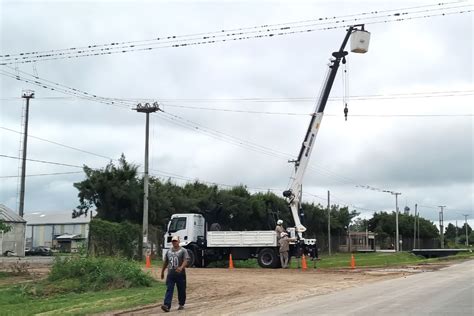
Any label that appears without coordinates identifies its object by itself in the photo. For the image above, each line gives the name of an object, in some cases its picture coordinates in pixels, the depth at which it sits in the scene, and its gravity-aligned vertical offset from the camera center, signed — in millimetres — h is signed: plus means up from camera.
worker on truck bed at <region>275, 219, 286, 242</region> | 31469 +285
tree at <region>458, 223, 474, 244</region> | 170925 +430
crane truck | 31422 -86
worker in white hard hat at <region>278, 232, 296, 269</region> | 31078 -588
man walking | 14617 -877
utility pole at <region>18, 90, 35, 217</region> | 61375 +6396
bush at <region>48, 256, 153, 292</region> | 20141 -1426
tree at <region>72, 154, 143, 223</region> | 56094 +3604
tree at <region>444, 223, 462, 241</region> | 183875 +1928
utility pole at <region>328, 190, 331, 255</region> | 75594 +425
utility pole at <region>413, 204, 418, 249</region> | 111075 +15
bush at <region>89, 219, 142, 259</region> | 35531 -375
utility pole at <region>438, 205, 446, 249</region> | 117825 +2579
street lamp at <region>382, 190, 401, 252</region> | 94888 -1061
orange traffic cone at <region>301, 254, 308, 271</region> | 30109 -1444
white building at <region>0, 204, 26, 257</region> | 56812 -633
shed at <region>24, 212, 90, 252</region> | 86688 +442
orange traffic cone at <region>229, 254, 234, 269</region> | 31516 -1535
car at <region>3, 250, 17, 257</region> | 55262 -2135
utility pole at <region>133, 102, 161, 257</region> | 41156 +6070
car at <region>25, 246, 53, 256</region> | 65100 -2361
